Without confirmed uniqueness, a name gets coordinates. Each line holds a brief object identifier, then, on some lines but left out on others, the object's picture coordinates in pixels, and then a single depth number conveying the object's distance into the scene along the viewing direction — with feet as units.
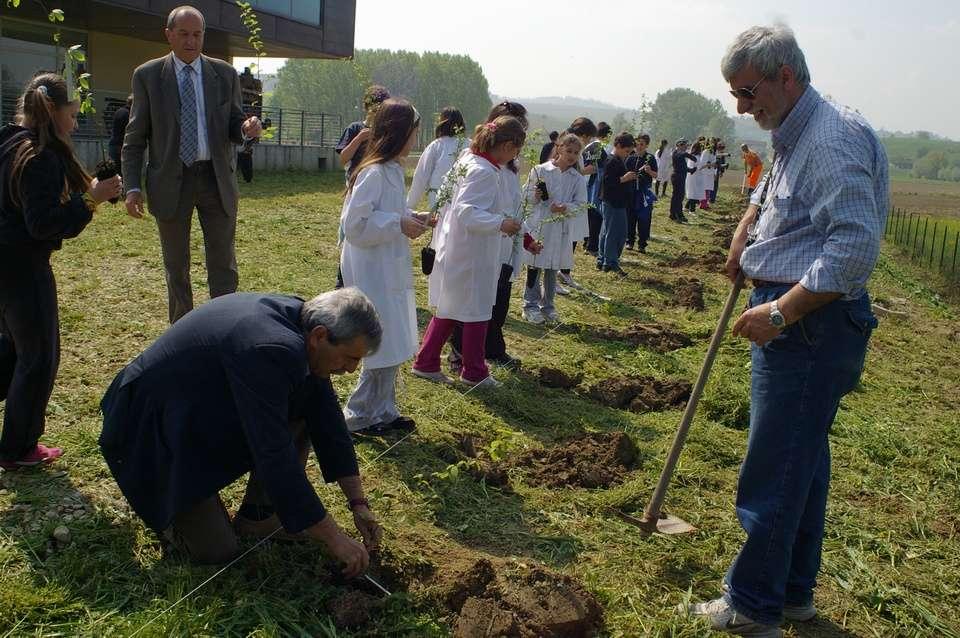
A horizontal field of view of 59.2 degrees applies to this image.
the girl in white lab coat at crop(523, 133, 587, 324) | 27.02
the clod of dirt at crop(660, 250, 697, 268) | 43.70
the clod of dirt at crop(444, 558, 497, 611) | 10.47
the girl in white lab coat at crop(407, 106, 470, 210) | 24.14
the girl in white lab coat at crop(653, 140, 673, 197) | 78.14
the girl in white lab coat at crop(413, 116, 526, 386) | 18.21
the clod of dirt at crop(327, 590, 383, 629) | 9.82
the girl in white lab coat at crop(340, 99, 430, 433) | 15.11
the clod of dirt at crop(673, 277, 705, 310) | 32.98
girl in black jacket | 11.94
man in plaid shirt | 8.82
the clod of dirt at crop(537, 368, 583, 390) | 20.83
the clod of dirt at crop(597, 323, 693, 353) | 25.98
